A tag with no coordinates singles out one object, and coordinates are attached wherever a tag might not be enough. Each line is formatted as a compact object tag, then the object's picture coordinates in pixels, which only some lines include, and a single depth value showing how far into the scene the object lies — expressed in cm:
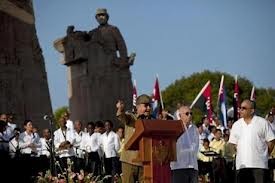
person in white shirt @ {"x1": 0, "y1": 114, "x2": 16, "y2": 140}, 1418
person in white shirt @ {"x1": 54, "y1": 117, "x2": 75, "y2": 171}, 1556
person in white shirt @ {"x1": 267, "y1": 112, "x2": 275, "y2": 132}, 1645
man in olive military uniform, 794
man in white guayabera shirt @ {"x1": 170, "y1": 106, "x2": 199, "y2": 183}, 929
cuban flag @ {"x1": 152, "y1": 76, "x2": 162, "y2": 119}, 2037
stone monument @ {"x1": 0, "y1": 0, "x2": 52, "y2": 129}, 1862
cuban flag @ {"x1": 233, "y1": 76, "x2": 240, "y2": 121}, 1969
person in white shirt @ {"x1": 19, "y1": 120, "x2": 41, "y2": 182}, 1439
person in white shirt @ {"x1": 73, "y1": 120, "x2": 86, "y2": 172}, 1631
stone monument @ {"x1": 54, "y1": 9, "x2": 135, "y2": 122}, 2277
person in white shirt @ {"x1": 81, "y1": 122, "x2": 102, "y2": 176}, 1711
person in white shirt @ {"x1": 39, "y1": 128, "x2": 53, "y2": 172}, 1521
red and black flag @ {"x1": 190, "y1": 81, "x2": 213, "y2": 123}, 2192
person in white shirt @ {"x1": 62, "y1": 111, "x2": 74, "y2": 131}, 1585
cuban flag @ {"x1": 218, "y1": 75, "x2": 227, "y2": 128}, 2152
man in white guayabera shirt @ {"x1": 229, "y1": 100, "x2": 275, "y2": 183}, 988
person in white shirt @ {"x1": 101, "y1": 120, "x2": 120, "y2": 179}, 1717
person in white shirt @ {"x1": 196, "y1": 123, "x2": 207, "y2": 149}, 1781
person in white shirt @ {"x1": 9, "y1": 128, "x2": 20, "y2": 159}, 1440
